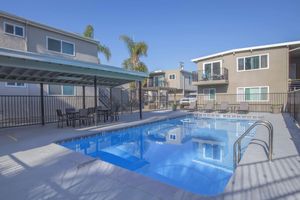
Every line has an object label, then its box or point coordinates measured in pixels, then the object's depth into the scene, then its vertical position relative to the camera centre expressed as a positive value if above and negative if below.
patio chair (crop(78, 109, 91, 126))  10.63 -0.90
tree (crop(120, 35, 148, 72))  24.72 +5.74
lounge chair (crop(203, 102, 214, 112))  18.55 -0.95
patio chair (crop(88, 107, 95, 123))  11.33 -0.83
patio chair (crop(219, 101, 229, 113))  17.52 -0.90
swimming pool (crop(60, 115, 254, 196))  5.33 -2.15
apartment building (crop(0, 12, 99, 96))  12.50 +4.09
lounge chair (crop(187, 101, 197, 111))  19.41 -0.88
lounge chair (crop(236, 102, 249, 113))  16.23 -0.85
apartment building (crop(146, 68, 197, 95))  32.88 +3.25
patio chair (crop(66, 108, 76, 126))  10.61 -0.94
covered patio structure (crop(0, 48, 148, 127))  7.16 +1.32
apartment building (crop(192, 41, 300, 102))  17.03 +2.45
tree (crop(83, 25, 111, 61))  23.38 +6.45
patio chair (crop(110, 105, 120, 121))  12.86 -1.12
